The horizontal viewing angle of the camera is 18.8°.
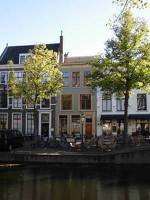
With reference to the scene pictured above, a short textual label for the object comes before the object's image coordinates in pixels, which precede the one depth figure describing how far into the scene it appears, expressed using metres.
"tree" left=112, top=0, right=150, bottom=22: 12.99
